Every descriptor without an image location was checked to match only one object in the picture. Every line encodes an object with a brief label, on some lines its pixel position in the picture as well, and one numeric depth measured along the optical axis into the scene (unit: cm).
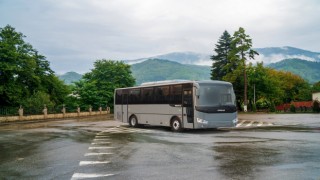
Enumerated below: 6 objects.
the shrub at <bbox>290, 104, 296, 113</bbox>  5247
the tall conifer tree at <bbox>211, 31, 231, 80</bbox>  7119
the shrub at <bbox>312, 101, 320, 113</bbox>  4675
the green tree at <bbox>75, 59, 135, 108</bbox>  7088
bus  1977
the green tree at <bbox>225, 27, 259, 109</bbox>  6169
